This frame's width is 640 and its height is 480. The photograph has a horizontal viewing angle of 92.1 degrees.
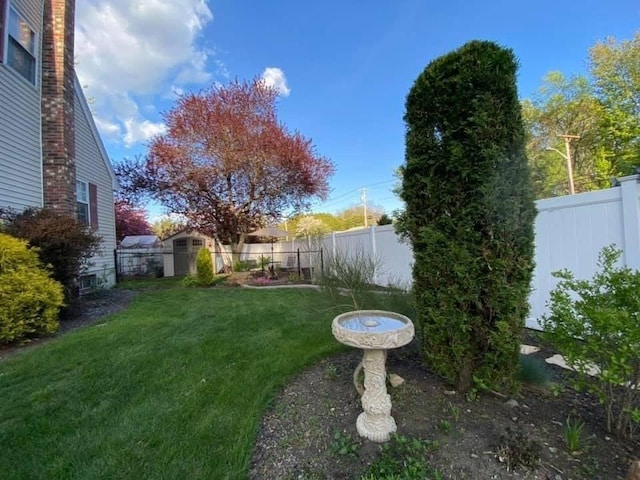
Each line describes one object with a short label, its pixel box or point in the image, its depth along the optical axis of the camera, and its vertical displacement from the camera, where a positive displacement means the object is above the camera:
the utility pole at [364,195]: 33.62 +5.06
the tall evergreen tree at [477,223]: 2.09 +0.09
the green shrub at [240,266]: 13.45 -0.78
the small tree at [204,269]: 9.73 -0.61
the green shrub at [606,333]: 1.59 -0.59
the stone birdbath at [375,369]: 1.82 -0.81
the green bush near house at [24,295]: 4.00 -0.48
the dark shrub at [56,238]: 4.82 +0.33
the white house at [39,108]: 5.93 +3.23
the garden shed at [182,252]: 15.23 -0.05
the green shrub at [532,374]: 2.39 -1.11
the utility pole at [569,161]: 16.97 +3.88
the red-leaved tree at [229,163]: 11.83 +3.44
